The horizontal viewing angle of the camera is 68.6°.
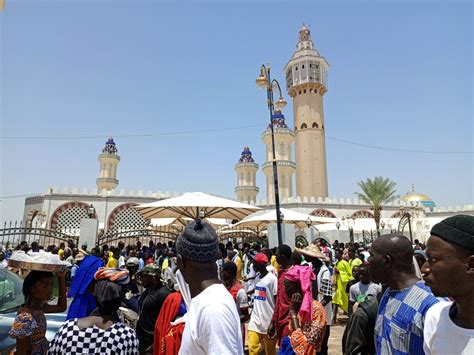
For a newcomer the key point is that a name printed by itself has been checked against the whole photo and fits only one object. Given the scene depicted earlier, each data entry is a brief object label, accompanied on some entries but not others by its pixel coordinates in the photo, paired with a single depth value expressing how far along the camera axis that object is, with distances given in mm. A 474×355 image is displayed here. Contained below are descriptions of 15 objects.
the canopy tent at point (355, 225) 23688
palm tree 29906
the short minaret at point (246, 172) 36156
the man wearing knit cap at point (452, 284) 1254
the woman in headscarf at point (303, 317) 2875
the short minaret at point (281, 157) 33559
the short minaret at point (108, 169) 32906
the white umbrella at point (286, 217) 13638
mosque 26250
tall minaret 38062
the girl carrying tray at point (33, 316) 2301
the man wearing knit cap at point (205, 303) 1314
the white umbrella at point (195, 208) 9867
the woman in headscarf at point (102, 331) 1753
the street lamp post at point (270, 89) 10258
